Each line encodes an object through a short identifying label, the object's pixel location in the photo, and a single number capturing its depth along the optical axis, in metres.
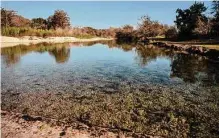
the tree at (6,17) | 55.99
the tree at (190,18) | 45.31
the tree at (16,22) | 58.70
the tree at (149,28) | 60.03
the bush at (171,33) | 52.18
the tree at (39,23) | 68.30
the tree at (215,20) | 39.12
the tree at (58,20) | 68.53
